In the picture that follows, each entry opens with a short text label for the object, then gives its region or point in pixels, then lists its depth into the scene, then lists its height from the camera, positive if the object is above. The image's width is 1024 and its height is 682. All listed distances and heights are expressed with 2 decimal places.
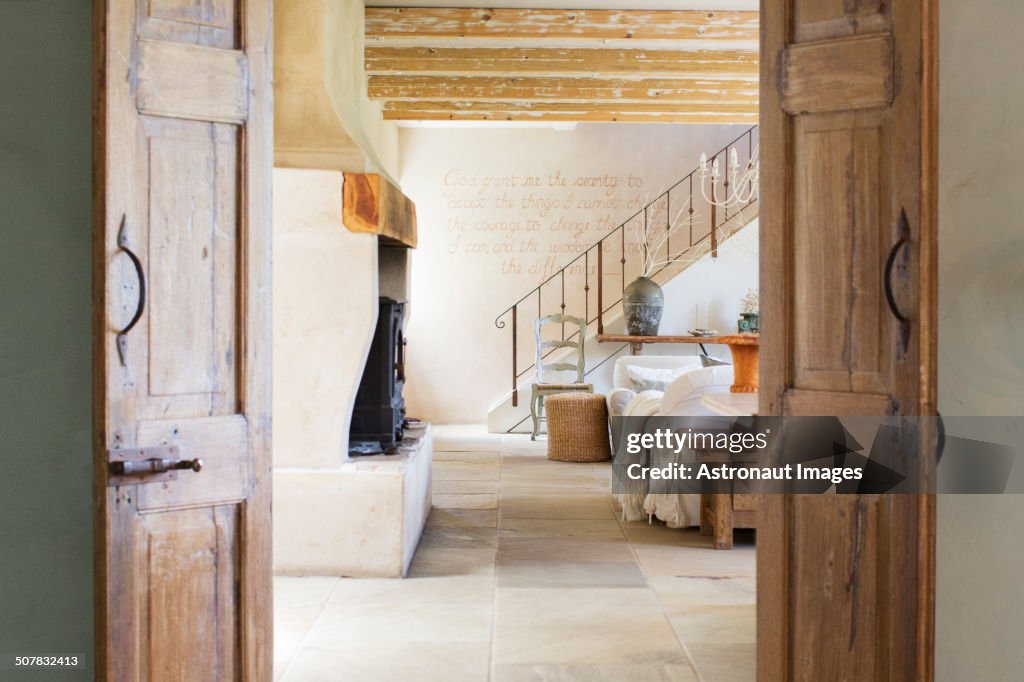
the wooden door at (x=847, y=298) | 1.89 +0.08
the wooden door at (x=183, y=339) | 1.83 -0.01
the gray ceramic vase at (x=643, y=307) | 8.28 +0.24
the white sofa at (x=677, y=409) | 4.65 -0.43
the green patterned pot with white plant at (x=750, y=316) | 7.98 +0.15
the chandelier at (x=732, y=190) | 8.98 +1.49
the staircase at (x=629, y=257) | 9.18 +0.79
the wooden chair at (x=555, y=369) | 7.94 -0.34
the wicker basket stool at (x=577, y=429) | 7.08 -0.77
